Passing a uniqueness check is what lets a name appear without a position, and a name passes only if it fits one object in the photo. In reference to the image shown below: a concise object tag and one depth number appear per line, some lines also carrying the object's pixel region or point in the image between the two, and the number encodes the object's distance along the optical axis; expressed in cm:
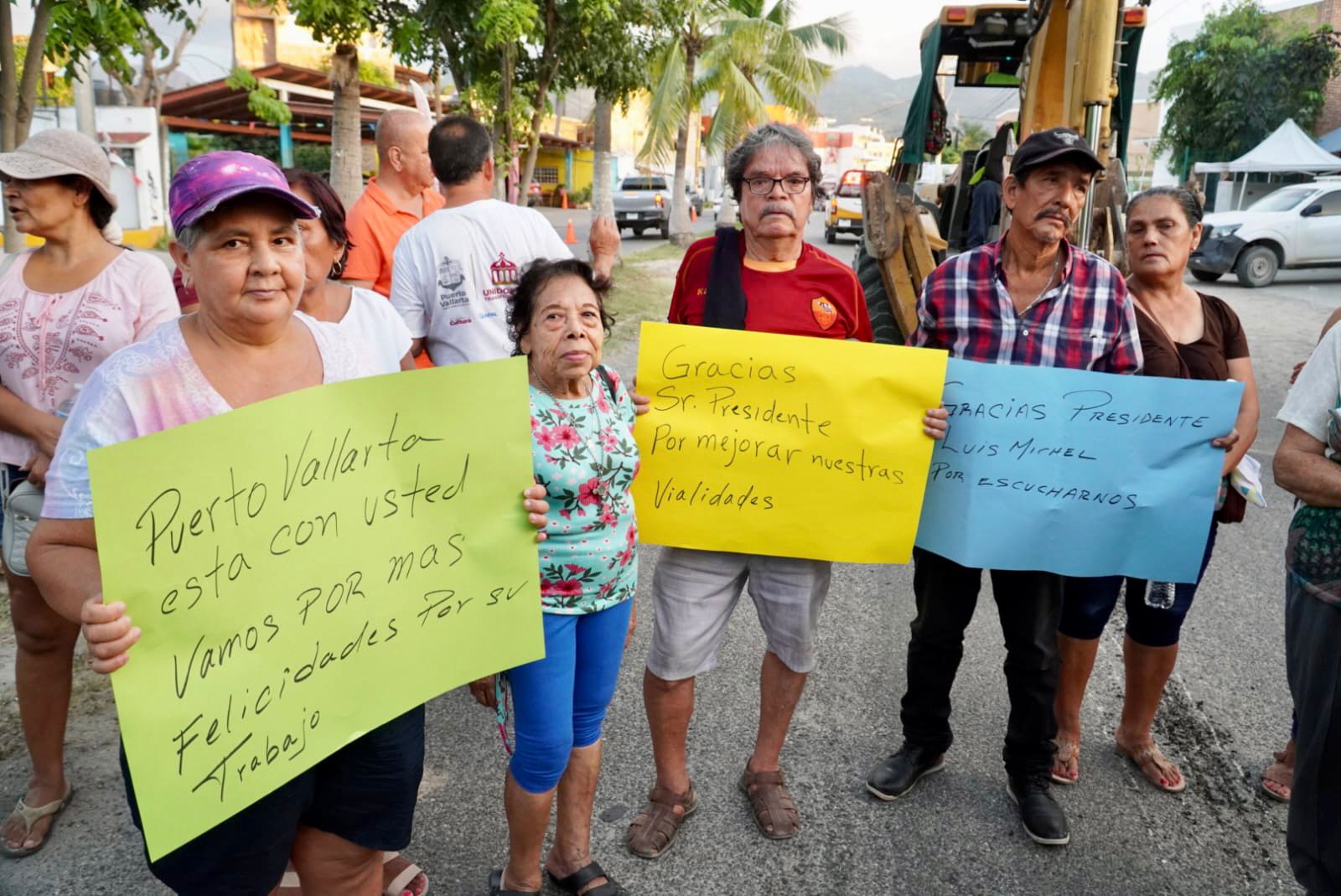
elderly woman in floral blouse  220
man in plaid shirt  256
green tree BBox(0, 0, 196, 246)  434
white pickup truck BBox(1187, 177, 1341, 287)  1700
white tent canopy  2495
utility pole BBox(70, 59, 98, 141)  1218
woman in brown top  282
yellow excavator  495
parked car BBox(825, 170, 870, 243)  2489
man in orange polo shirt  379
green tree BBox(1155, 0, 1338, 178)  2855
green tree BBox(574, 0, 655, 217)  1144
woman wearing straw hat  253
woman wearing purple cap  157
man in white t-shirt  332
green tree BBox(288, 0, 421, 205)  795
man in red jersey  263
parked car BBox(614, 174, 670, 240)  2736
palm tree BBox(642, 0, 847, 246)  2142
